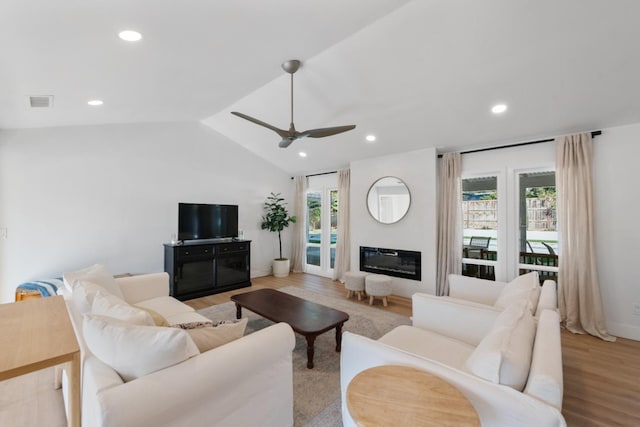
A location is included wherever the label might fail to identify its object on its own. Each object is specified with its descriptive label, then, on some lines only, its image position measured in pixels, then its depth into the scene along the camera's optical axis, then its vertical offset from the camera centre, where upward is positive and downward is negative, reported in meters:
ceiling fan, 2.82 +0.95
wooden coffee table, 2.51 -1.00
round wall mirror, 4.66 +0.34
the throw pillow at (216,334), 1.51 -0.67
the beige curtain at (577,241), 3.16 -0.27
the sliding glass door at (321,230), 6.20 -0.26
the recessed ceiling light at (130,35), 1.86 +1.28
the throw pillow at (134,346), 1.25 -0.59
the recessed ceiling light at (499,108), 3.12 +1.29
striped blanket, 3.29 -0.83
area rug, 1.93 -1.36
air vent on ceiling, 2.61 +1.17
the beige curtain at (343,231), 5.65 -0.25
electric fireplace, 4.50 -0.76
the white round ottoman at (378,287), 4.07 -1.03
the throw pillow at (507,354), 1.22 -0.65
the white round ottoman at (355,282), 4.31 -1.00
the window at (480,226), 4.05 -0.11
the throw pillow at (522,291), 2.14 -0.61
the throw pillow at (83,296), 1.83 -0.53
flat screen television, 4.72 -0.04
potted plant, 6.09 -0.02
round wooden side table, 1.06 -0.77
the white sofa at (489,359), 1.10 -0.74
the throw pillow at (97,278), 2.35 -0.52
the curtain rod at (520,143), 3.24 +1.04
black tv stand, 4.41 -0.83
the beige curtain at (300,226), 6.57 -0.17
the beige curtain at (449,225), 4.23 -0.09
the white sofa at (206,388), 1.11 -0.79
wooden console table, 1.21 -0.62
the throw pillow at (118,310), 1.54 -0.56
